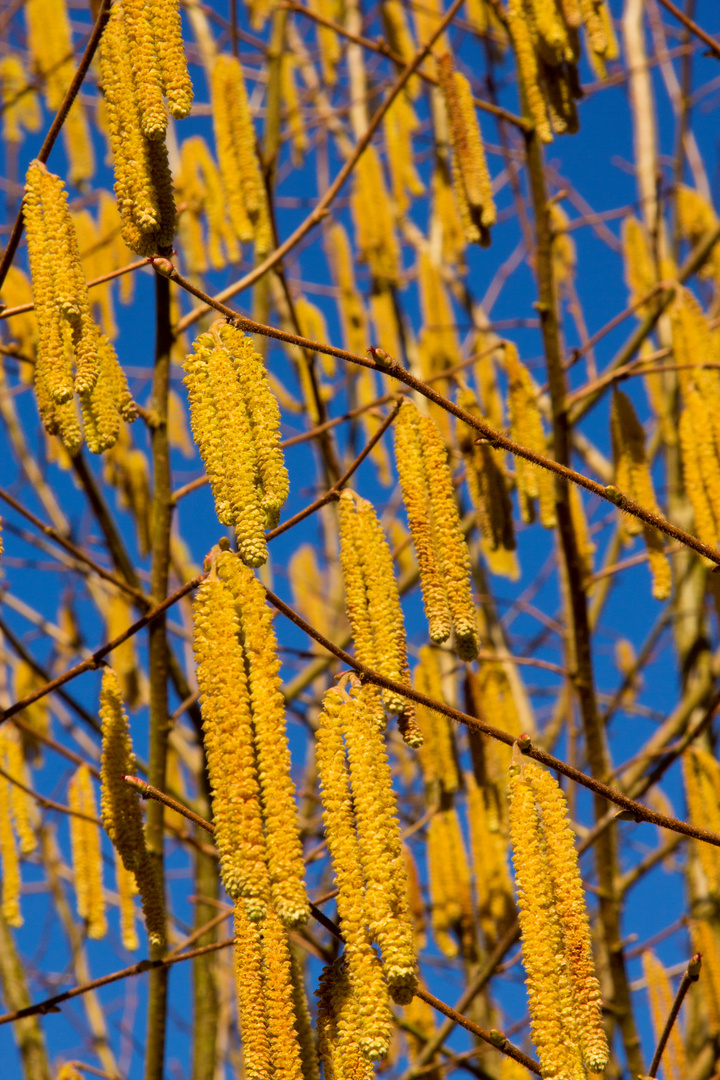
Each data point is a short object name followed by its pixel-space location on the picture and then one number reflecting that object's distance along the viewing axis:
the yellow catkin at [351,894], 0.85
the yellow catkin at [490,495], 1.06
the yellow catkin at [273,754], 0.84
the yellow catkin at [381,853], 0.85
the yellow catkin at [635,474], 1.04
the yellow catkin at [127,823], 0.94
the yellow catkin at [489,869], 1.09
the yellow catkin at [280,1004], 0.85
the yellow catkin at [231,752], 0.84
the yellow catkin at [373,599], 0.90
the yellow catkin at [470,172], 1.07
